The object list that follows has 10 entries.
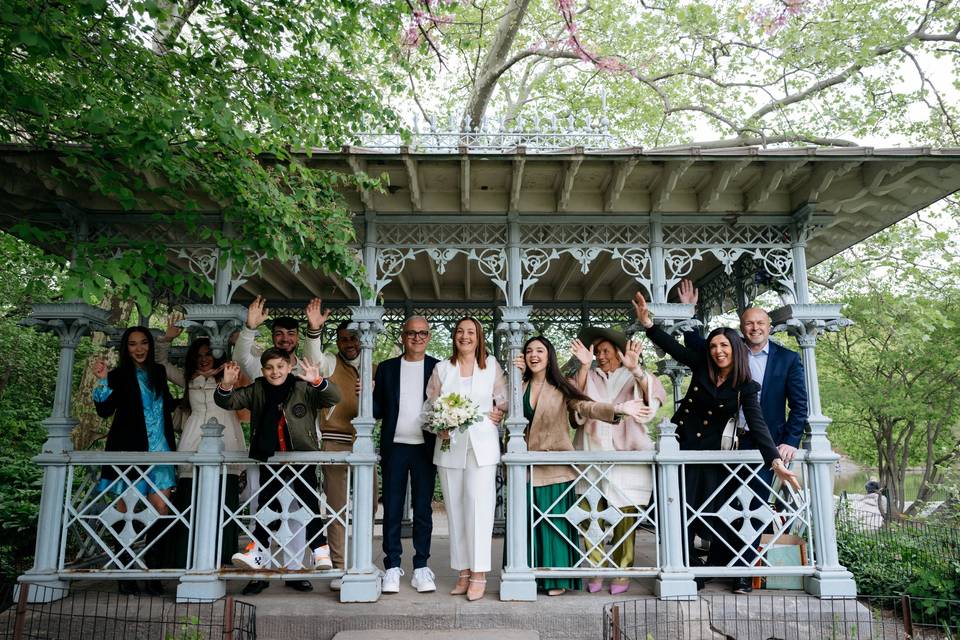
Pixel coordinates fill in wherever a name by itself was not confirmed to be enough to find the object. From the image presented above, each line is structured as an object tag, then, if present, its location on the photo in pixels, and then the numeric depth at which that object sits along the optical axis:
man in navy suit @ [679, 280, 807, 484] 5.30
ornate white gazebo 5.22
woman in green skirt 5.25
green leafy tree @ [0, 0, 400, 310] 4.05
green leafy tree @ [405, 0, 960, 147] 13.73
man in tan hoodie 5.30
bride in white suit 5.05
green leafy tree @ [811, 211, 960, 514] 12.05
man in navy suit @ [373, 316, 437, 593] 5.21
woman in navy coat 5.11
